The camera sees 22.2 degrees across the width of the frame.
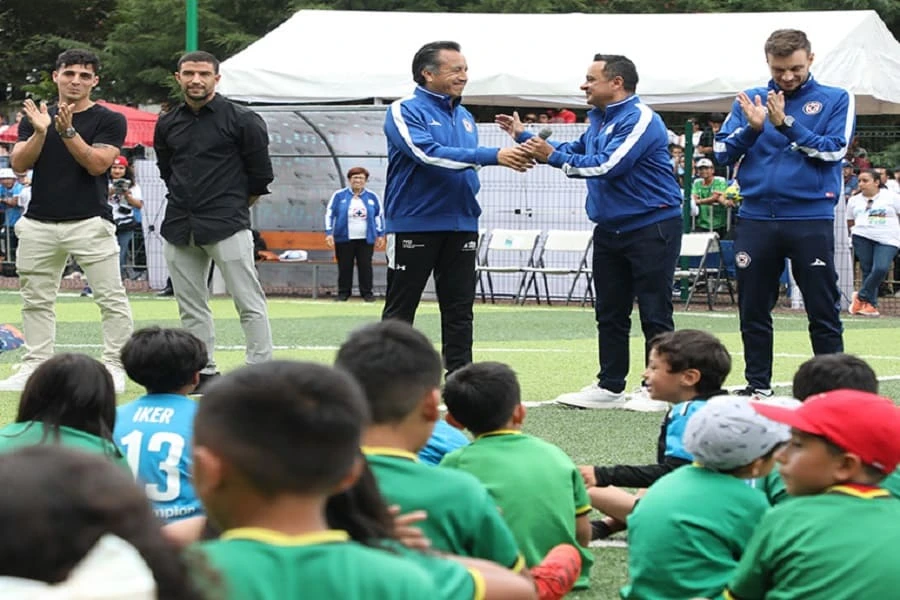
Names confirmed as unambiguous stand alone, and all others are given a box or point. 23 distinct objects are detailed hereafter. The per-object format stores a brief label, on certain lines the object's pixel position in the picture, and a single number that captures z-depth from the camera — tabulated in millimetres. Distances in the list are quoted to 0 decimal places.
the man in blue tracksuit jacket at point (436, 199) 12906
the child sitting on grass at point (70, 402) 6554
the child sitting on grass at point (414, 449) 5078
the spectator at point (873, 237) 27538
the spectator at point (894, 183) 30299
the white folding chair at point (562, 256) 29689
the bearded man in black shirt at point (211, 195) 13713
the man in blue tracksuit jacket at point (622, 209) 13007
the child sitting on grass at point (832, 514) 5092
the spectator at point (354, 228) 30362
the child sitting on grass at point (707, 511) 6005
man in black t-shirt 13702
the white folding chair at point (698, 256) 28703
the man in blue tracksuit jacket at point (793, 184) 12425
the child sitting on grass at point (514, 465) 6526
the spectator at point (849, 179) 30653
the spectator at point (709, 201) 29712
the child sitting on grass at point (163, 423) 7058
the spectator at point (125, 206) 32781
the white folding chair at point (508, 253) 30496
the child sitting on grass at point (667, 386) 8111
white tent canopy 31280
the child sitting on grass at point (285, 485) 3543
